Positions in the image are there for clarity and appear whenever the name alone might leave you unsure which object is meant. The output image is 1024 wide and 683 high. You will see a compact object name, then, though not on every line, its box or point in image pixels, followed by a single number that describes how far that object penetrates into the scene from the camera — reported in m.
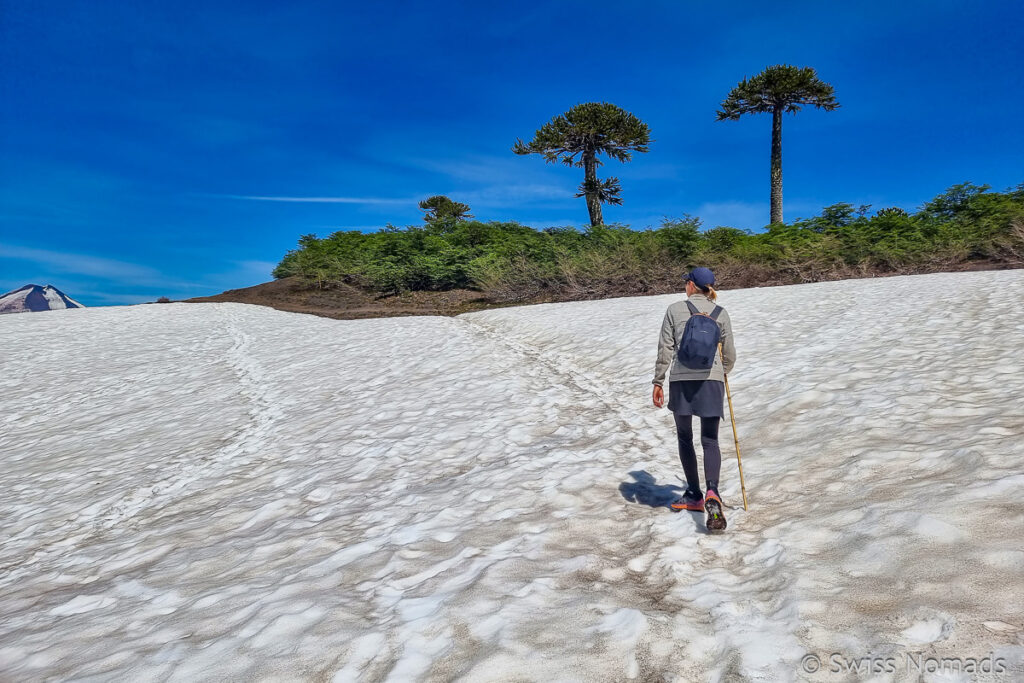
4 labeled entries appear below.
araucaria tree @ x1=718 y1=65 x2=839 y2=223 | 37.09
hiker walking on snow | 4.73
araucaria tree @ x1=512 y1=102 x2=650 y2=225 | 41.59
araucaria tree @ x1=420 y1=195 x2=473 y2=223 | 61.94
